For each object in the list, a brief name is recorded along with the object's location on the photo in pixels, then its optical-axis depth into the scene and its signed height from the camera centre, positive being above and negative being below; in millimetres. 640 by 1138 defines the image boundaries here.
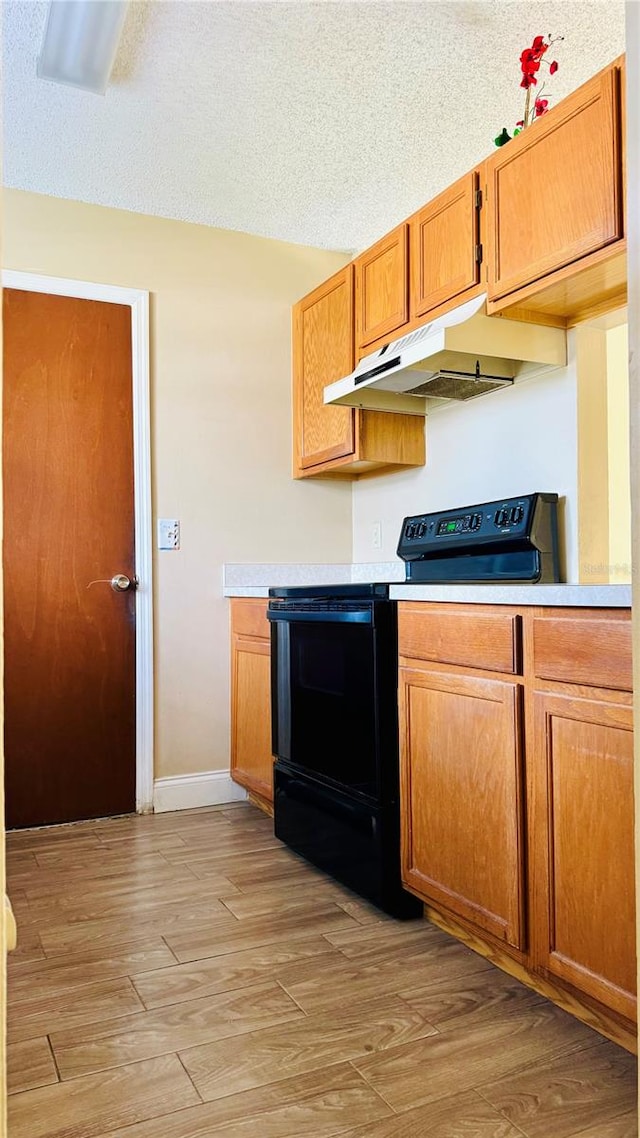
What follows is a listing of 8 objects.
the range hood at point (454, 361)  2295 +701
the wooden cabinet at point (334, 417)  3088 +683
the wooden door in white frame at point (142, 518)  3125 +268
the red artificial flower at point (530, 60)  2092 +1398
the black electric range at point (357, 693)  2092 -329
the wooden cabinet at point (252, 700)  2922 -458
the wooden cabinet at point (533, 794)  1398 -446
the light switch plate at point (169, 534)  3213 +206
